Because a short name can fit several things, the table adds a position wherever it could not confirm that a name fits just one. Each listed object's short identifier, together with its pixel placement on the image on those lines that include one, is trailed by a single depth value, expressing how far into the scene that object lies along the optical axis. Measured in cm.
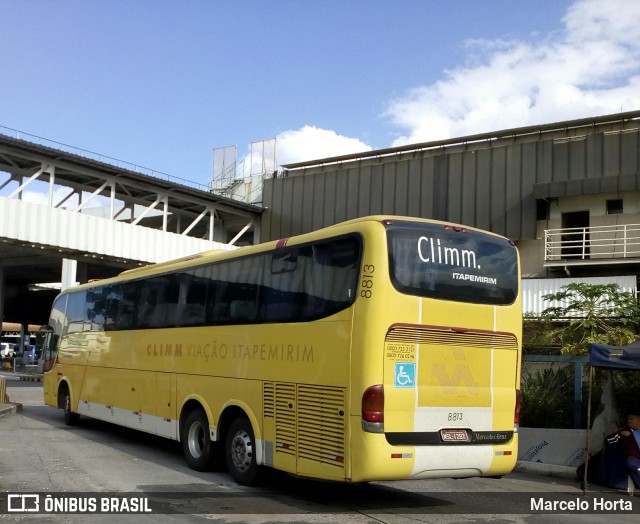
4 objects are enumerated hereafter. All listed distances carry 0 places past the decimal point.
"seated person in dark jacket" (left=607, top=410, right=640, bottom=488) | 1084
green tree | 1477
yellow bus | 812
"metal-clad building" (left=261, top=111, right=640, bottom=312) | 3048
